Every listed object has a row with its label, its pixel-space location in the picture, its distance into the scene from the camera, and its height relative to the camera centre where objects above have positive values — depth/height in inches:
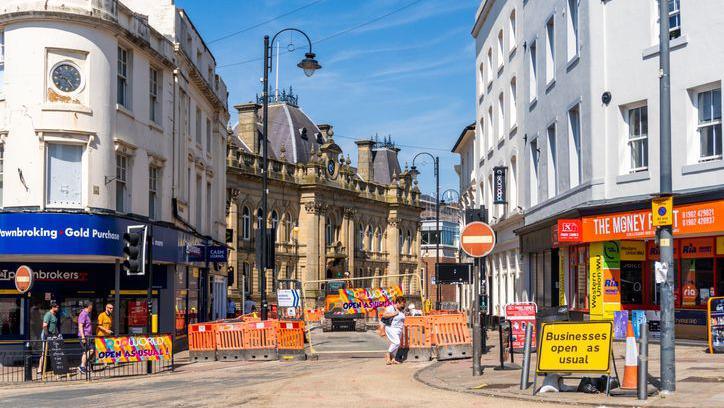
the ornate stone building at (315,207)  2785.4 +198.1
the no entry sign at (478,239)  710.5 +19.7
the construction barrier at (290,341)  1031.0 -78.2
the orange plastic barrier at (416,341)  973.2 -73.9
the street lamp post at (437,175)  2299.5 +215.0
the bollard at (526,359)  599.5 -57.0
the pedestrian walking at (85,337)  849.5 -62.8
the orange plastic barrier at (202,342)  1027.9 -79.0
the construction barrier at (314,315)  2263.7 -113.0
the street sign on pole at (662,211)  572.7 +32.2
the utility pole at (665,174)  569.0 +54.0
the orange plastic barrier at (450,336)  956.6 -68.5
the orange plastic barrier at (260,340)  1026.7 -77.4
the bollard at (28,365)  827.4 -83.9
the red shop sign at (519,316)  900.0 -45.4
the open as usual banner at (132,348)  859.4 -72.9
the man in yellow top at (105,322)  946.1 -53.7
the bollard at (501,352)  772.0 -67.9
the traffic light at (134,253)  868.0 +12.3
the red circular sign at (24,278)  911.7 -10.6
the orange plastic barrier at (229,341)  1030.4 -78.1
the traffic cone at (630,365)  562.3 -57.3
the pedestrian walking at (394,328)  934.4 -59.4
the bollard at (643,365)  539.2 -54.8
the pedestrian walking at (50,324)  910.4 -53.8
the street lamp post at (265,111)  1214.3 +193.8
